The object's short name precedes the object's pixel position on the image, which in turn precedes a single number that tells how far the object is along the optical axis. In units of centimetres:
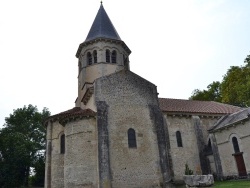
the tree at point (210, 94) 3912
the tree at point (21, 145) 3052
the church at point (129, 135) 1789
